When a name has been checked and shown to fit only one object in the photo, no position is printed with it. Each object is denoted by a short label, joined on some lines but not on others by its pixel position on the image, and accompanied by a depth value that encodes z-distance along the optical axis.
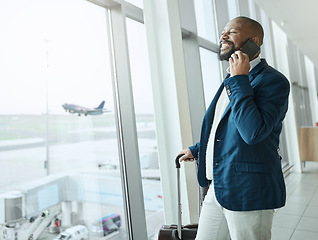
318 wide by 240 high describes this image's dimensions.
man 1.21
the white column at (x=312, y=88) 10.51
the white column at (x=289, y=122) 6.23
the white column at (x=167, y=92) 2.48
